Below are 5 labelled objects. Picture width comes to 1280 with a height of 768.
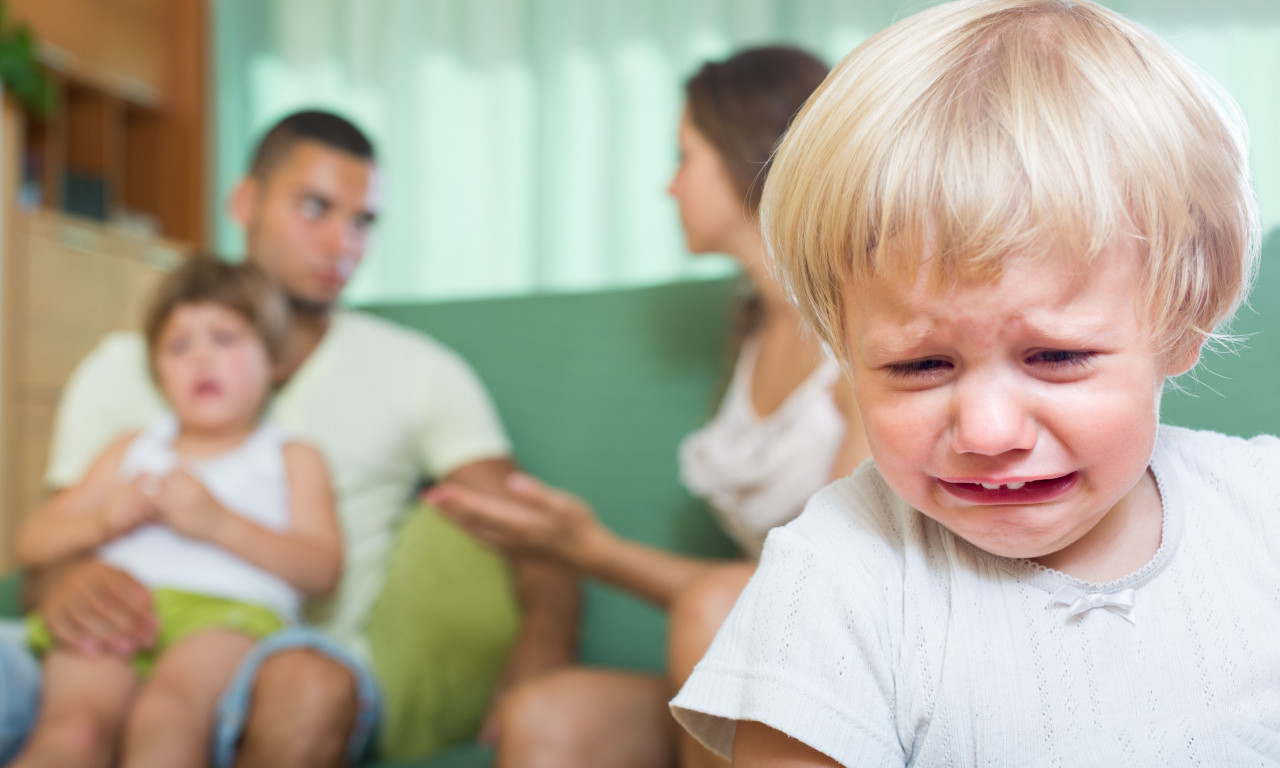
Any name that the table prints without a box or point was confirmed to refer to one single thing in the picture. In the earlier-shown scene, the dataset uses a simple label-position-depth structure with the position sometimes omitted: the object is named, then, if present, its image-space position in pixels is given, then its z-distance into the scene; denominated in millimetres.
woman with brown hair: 1010
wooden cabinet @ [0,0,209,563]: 3010
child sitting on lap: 1141
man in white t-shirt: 1476
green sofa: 1409
